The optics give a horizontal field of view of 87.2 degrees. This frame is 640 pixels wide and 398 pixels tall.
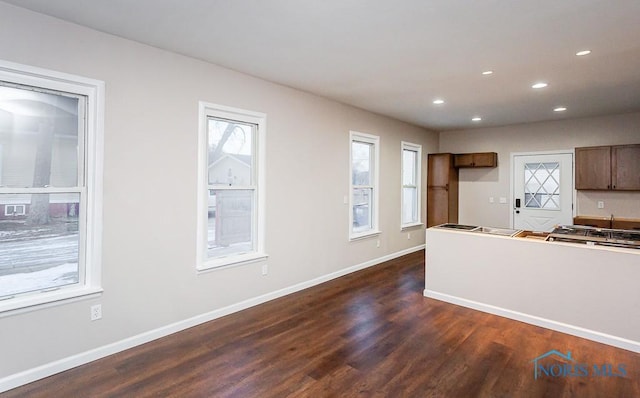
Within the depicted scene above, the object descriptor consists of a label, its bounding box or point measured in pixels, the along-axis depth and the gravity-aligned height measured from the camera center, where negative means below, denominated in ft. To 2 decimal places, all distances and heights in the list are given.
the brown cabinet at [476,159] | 22.06 +3.15
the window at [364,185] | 17.89 +1.11
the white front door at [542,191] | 19.97 +1.00
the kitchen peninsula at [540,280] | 9.62 -2.43
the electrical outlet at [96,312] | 8.77 -2.88
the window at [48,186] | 7.79 +0.39
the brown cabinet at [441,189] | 22.95 +1.15
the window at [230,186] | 11.21 +0.61
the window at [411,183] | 22.15 +1.49
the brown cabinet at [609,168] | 17.17 +2.12
